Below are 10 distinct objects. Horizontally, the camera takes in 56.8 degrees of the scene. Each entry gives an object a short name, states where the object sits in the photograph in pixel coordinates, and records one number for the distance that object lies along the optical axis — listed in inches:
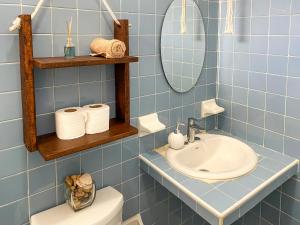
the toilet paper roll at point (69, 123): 42.8
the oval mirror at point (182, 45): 58.0
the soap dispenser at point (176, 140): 59.2
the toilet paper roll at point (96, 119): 45.4
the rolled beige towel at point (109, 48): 42.9
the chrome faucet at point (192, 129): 62.0
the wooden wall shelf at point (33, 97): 37.1
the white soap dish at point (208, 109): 68.5
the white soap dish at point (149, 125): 56.1
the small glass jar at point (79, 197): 45.6
